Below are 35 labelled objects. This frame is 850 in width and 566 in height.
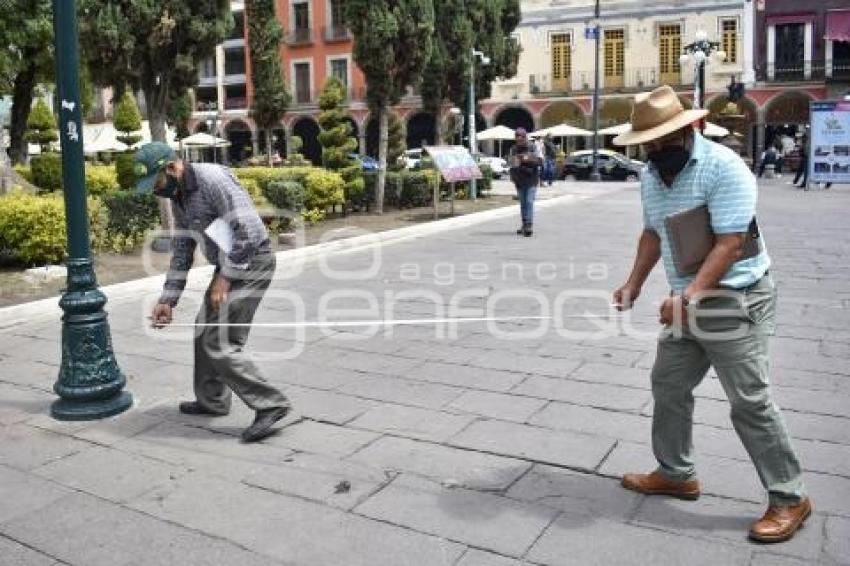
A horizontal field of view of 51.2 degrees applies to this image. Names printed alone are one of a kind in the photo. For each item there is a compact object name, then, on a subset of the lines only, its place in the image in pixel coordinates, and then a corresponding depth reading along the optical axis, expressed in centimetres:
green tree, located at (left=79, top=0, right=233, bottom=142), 1173
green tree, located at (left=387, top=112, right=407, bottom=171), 2459
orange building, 4491
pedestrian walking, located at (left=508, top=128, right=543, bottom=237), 1283
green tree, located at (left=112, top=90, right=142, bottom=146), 2358
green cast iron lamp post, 470
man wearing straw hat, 313
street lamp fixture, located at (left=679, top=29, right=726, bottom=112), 2634
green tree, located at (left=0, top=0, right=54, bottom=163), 1122
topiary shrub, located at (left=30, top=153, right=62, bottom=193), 1562
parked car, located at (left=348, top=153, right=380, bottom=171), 3036
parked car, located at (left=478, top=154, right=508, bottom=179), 3369
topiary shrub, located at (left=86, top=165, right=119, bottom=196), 1436
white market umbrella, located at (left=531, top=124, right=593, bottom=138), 3594
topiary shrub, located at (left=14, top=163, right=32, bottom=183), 1695
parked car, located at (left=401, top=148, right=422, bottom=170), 3462
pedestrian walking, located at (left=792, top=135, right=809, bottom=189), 2331
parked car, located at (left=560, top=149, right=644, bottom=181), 3091
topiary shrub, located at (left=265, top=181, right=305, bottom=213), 1384
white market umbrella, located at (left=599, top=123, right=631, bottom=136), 3503
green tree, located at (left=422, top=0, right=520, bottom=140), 1952
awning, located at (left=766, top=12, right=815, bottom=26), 3694
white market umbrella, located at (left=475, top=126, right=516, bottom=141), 3582
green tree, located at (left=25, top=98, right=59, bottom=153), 2433
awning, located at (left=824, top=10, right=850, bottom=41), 3612
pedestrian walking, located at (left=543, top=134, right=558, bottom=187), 2750
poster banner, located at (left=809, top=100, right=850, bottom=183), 2089
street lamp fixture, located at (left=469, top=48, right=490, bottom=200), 2013
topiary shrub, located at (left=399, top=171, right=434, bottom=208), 1780
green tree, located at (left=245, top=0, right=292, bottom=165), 2300
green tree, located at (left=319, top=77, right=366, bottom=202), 1652
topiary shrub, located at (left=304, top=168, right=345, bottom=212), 1465
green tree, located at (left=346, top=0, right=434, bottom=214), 1568
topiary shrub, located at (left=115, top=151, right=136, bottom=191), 1436
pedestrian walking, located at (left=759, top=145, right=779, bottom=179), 2969
